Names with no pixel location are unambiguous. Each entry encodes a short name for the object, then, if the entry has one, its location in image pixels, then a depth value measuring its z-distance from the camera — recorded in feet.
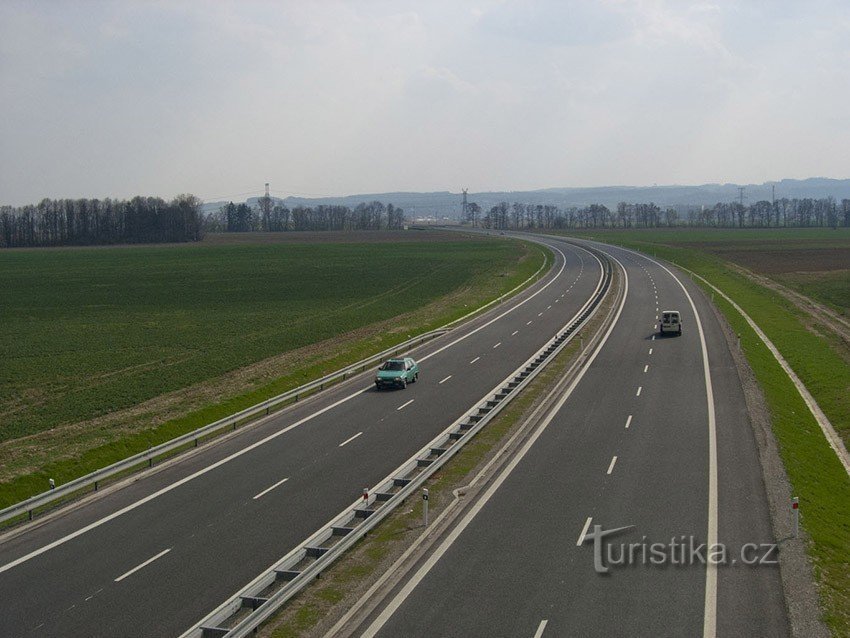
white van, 184.85
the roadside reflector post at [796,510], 72.76
